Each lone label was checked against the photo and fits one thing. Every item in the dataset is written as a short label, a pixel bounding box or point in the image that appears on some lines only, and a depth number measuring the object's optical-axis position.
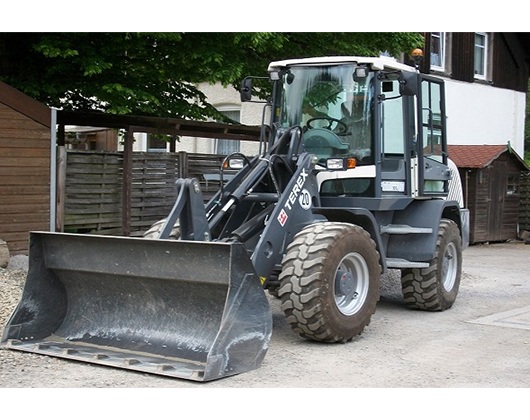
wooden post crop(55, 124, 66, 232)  11.66
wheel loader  6.61
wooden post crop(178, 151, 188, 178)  14.03
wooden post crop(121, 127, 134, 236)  12.79
